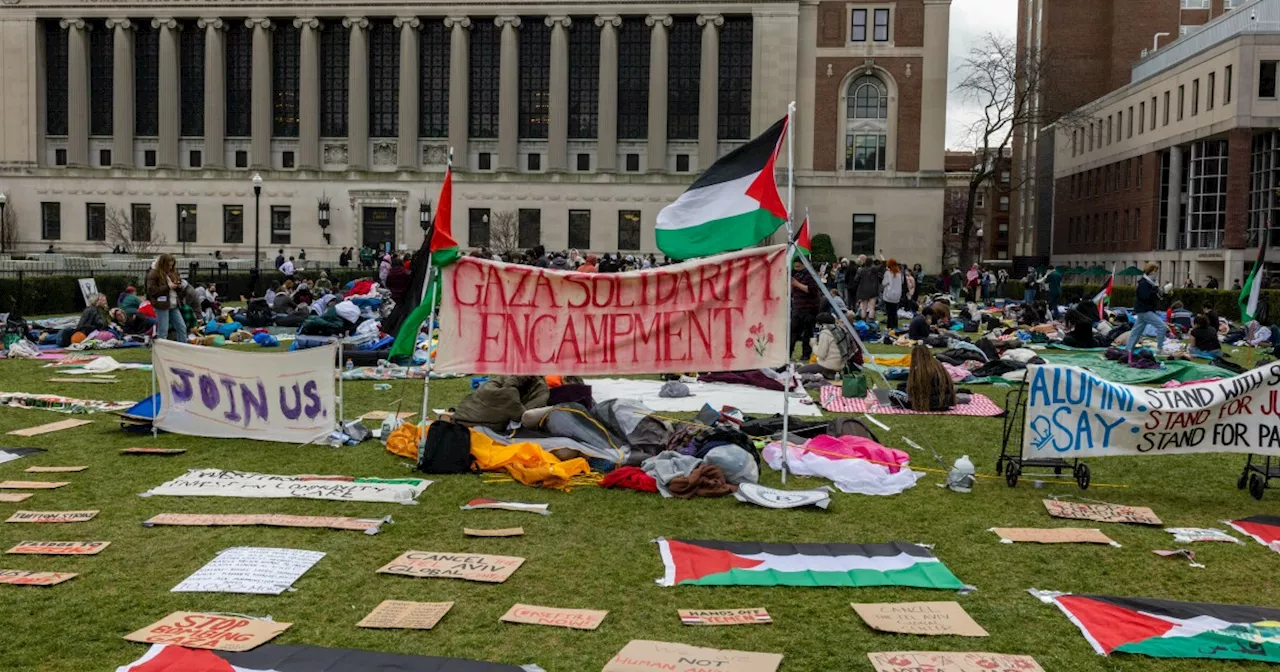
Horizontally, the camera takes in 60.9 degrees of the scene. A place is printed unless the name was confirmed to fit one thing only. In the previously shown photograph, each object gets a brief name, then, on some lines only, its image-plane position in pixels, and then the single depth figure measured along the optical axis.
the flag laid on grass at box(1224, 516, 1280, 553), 9.16
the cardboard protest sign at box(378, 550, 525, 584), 7.95
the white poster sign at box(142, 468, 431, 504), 10.31
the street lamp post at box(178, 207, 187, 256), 74.44
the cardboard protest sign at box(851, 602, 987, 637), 6.87
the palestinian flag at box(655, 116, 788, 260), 11.40
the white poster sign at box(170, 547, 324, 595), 7.57
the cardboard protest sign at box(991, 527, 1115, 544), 9.12
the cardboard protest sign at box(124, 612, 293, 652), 6.47
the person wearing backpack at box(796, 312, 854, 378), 19.56
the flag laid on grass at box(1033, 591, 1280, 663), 6.57
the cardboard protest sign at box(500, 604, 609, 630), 6.97
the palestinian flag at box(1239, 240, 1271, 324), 20.94
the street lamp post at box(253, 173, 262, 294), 41.59
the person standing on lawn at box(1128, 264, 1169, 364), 22.34
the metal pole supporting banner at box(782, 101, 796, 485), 10.95
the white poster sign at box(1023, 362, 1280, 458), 10.88
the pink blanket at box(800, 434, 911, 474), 12.07
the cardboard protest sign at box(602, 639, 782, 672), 6.19
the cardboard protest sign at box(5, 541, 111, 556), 8.41
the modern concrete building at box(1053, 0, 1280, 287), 55.97
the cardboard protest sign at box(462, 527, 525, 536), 9.12
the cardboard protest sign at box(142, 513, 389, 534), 9.26
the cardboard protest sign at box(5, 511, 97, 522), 9.39
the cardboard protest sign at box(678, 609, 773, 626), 7.02
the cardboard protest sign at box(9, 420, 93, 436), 13.57
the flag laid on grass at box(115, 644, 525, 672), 6.09
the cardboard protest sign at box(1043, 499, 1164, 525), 9.88
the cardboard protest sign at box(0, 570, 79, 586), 7.65
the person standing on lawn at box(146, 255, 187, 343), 21.92
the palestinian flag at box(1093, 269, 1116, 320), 30.27
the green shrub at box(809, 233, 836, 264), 66.81
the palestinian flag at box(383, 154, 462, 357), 11.62
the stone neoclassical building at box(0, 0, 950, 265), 70.25
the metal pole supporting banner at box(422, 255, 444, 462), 11.75
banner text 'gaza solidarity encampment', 11.77
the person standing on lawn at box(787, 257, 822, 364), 22.22
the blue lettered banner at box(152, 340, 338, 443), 12.91
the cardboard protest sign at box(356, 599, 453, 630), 6.88
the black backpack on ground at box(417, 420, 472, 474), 11.64
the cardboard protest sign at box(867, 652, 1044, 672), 6.21
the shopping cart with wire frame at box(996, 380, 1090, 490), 11.21
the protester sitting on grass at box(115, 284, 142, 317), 27.06
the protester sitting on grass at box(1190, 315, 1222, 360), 24.28
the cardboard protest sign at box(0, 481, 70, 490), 10.62
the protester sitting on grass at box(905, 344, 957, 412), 16.36
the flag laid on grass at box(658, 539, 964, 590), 7.90
